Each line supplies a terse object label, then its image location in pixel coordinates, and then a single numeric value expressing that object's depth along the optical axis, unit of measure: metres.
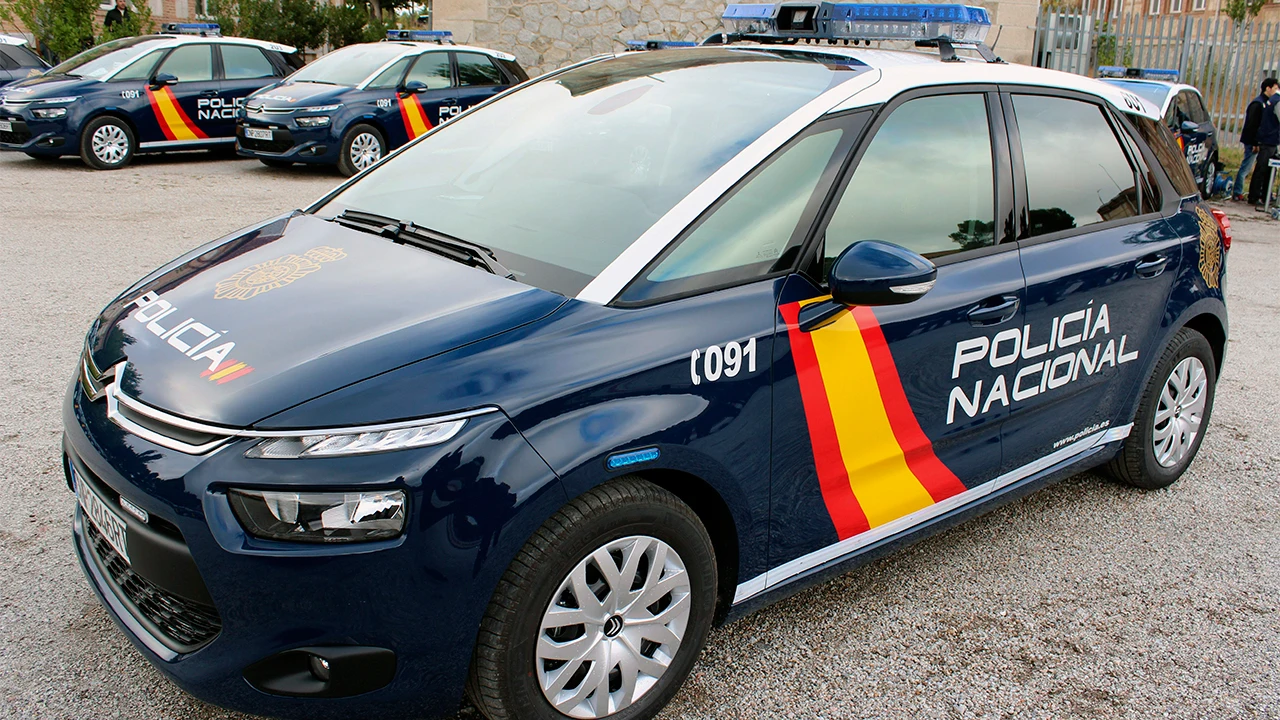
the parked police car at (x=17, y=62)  14.04
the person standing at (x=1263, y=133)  13.43
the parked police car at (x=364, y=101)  11.43
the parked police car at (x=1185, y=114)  12.39
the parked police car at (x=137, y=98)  11.12
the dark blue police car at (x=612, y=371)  2.05
